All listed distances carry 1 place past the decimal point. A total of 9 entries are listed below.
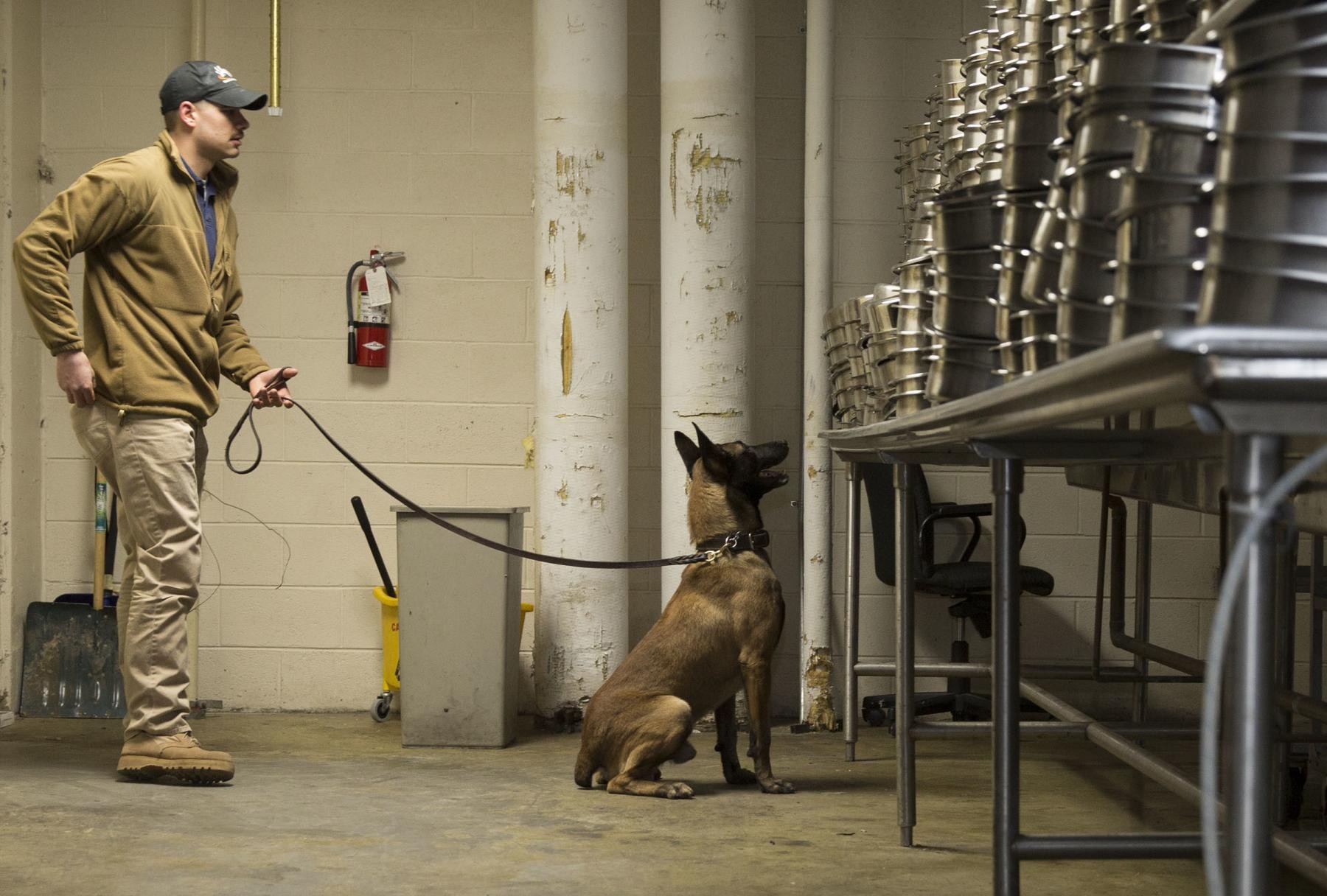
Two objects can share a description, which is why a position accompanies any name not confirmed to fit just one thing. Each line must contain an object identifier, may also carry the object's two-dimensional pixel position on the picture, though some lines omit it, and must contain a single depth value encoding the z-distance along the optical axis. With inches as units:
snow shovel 174.4
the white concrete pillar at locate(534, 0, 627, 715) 168.2
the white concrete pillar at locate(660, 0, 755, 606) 168.2
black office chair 163.2
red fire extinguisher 179.5
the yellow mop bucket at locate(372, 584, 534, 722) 173.2
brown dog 130.5
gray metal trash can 157.8
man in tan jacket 128.9
